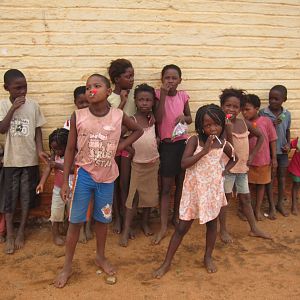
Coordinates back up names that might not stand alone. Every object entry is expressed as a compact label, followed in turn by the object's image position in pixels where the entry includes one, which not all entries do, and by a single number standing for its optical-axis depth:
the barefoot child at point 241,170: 3.96
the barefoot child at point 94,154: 2.95
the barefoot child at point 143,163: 3.80
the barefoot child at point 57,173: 3.71
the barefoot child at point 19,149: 3.69
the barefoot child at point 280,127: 4.57
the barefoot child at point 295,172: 4.81
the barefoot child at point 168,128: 4.00
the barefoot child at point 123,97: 3.97
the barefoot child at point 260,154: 4.38
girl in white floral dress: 3.03
